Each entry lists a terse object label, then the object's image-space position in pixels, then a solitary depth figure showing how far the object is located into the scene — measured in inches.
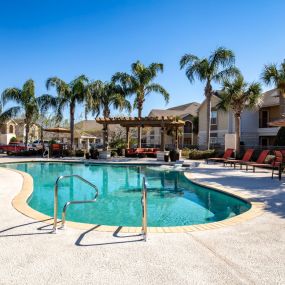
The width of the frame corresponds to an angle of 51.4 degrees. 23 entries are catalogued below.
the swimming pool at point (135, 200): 289.6
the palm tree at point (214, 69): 970.7
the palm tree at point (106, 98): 1109.1
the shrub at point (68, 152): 1074.6
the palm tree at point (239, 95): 868.6
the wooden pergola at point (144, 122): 910.4
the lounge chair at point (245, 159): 634.2
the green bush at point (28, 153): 1094.7
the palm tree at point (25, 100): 1102.4
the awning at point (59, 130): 1105.6
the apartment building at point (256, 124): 1258.0
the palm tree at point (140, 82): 1104.8
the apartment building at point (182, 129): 1834.4
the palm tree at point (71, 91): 1063.0
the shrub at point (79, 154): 1068.9
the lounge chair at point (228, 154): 735.0
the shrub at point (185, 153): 1089.9
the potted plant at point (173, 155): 845.8
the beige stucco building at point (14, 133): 2284.7
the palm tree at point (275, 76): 792.3
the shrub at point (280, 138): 932.0
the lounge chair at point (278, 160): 453.0
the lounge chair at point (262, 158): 580.3
